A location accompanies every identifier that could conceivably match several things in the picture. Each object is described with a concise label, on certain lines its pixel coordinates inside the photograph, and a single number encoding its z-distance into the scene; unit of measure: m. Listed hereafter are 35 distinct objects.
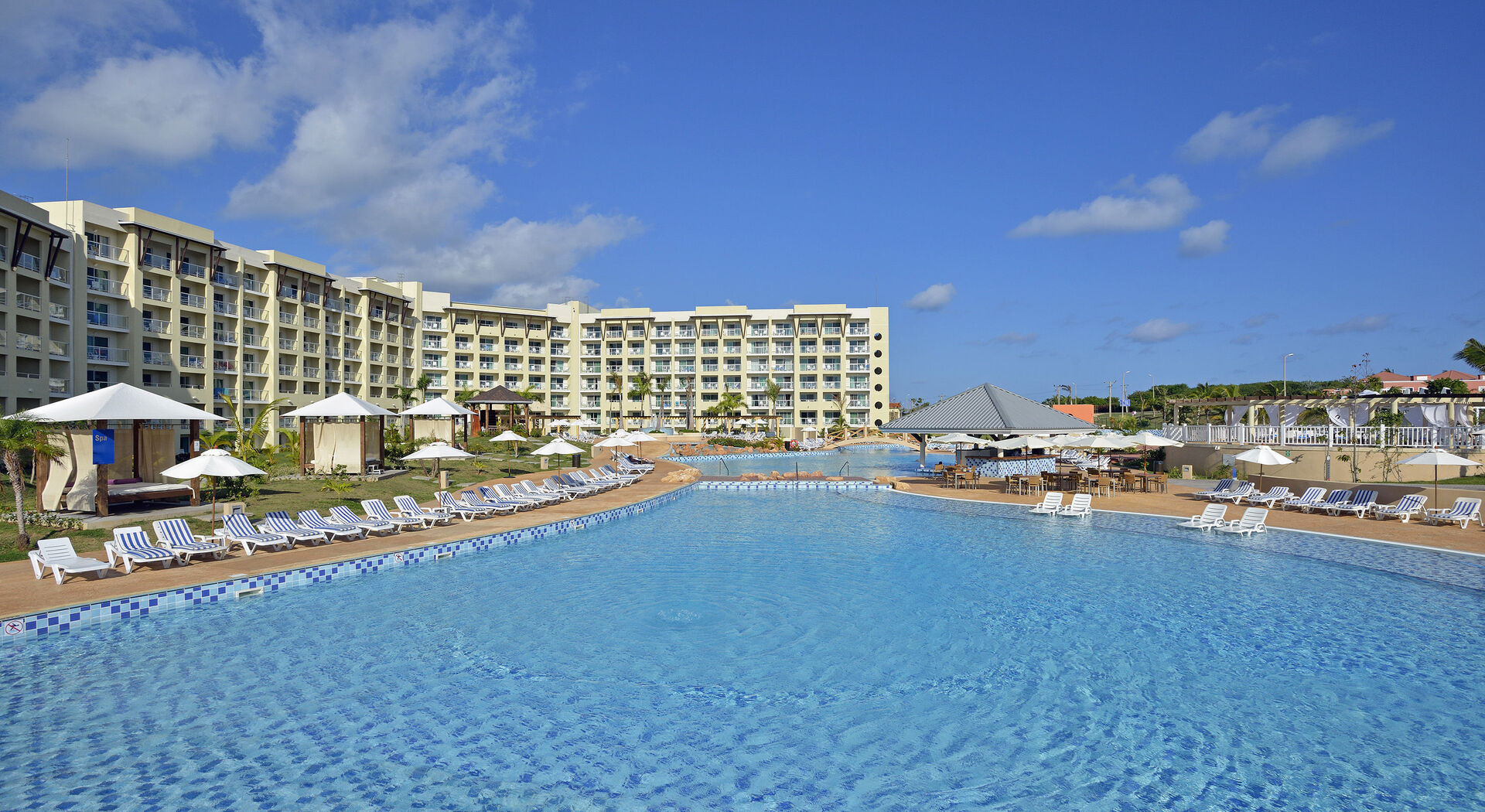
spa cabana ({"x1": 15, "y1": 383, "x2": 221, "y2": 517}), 13.77
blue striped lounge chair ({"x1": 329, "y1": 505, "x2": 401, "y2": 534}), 13.83
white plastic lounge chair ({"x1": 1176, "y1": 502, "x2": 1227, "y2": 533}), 15.82
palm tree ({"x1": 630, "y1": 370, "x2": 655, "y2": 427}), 69.69
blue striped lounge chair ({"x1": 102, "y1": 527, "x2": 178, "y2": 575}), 10.83
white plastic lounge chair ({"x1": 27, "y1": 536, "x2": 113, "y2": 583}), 9.95
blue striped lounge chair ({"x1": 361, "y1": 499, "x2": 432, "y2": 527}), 14.53
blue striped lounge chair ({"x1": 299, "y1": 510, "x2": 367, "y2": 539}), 13.18
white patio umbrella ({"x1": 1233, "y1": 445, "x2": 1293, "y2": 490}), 18.41
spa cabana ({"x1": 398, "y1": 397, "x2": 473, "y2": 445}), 25.48
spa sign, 13.78
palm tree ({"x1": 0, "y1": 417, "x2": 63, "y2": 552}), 11.95
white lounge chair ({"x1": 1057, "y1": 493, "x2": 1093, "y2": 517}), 17.83
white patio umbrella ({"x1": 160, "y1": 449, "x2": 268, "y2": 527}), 12.81
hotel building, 30.94
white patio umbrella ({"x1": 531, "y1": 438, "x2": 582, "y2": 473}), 22.47
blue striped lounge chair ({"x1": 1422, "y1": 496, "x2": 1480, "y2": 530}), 15.06
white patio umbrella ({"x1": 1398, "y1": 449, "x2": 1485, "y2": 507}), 15.75
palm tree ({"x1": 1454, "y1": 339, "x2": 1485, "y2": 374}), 25.39
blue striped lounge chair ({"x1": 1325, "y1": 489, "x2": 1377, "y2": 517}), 16.53
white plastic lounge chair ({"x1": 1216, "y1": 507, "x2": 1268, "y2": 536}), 15.13
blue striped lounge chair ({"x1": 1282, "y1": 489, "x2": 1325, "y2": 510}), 17.45
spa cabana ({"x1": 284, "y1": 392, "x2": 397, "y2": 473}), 22.19
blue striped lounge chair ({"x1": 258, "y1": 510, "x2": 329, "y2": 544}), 12.71
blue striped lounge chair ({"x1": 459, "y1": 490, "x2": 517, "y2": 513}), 16.89
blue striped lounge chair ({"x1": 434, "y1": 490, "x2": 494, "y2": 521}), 16.05
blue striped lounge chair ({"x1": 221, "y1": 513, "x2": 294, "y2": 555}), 12.19
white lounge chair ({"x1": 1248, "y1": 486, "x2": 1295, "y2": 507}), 17.98
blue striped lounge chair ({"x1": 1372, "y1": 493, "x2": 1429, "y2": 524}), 15.86
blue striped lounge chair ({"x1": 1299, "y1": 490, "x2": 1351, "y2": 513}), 17.12
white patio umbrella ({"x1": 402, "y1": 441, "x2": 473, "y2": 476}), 19.84
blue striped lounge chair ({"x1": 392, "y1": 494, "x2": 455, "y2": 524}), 14.99
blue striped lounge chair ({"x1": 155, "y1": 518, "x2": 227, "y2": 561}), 11.27
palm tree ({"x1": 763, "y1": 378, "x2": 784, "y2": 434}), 67.81
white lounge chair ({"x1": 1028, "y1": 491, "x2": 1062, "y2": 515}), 18.16
